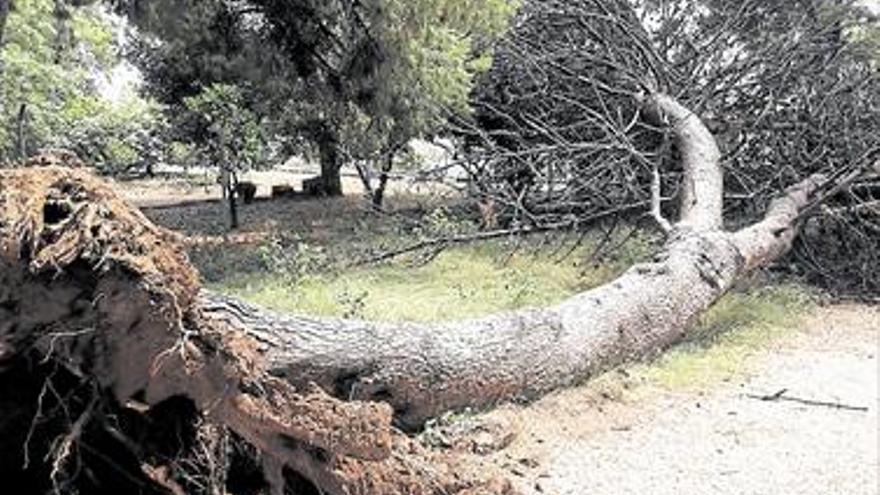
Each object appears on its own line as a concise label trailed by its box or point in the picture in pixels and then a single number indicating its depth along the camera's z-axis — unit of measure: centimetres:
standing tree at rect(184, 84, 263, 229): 1005
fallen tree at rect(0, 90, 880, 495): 259
